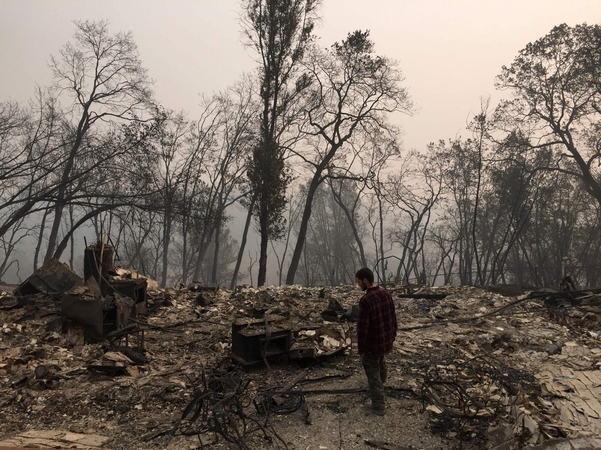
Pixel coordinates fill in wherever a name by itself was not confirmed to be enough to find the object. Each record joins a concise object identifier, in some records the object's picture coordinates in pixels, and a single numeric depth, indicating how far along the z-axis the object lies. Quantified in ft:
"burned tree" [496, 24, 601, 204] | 62.90
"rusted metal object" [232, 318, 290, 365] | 22.09
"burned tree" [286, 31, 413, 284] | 72.28
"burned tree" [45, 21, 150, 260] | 72.79
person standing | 16.60
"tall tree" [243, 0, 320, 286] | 66.54
